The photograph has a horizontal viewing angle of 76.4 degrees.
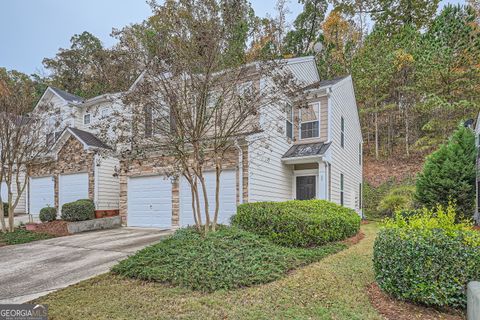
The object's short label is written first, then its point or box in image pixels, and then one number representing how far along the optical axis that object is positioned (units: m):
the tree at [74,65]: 27.81
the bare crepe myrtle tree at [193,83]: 6.14
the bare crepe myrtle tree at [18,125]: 10.47
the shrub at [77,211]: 11.88
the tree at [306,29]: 22.88
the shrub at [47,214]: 12.87
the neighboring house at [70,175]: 13.66
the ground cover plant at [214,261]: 4.86
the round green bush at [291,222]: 7.34
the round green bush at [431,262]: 3.82
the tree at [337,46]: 22.98
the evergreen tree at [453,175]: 12.48
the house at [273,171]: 10.20
